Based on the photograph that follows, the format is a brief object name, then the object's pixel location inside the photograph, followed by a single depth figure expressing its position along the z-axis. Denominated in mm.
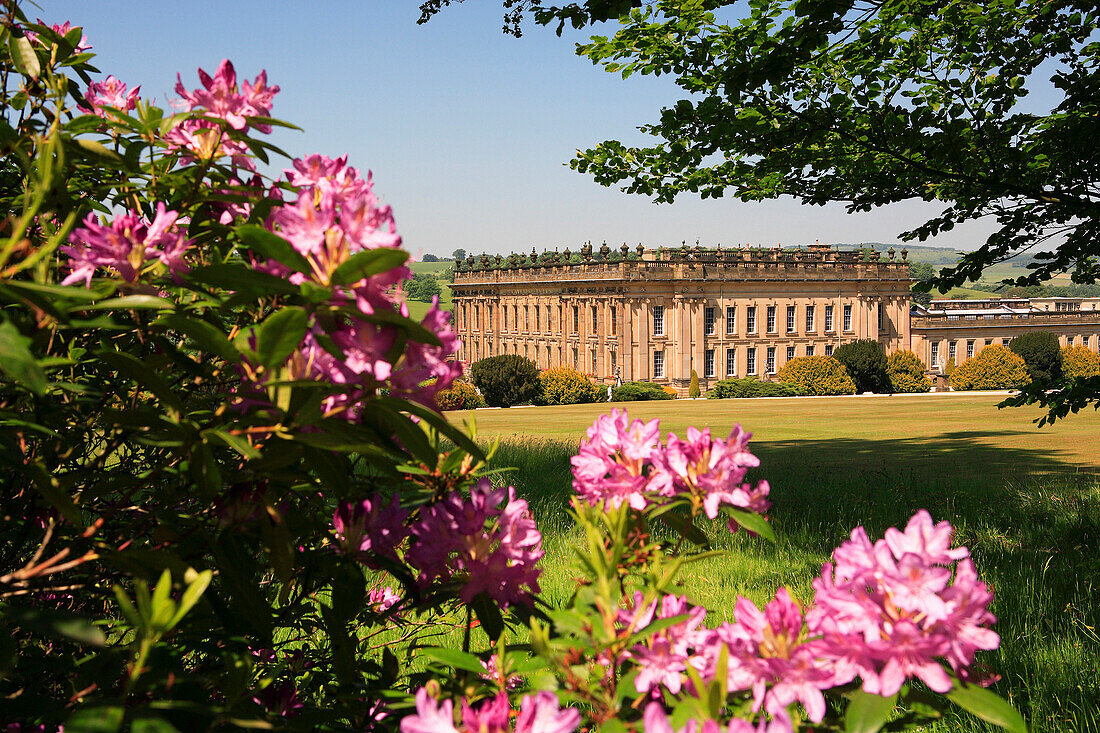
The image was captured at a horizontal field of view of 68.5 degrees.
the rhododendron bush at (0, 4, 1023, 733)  1049
